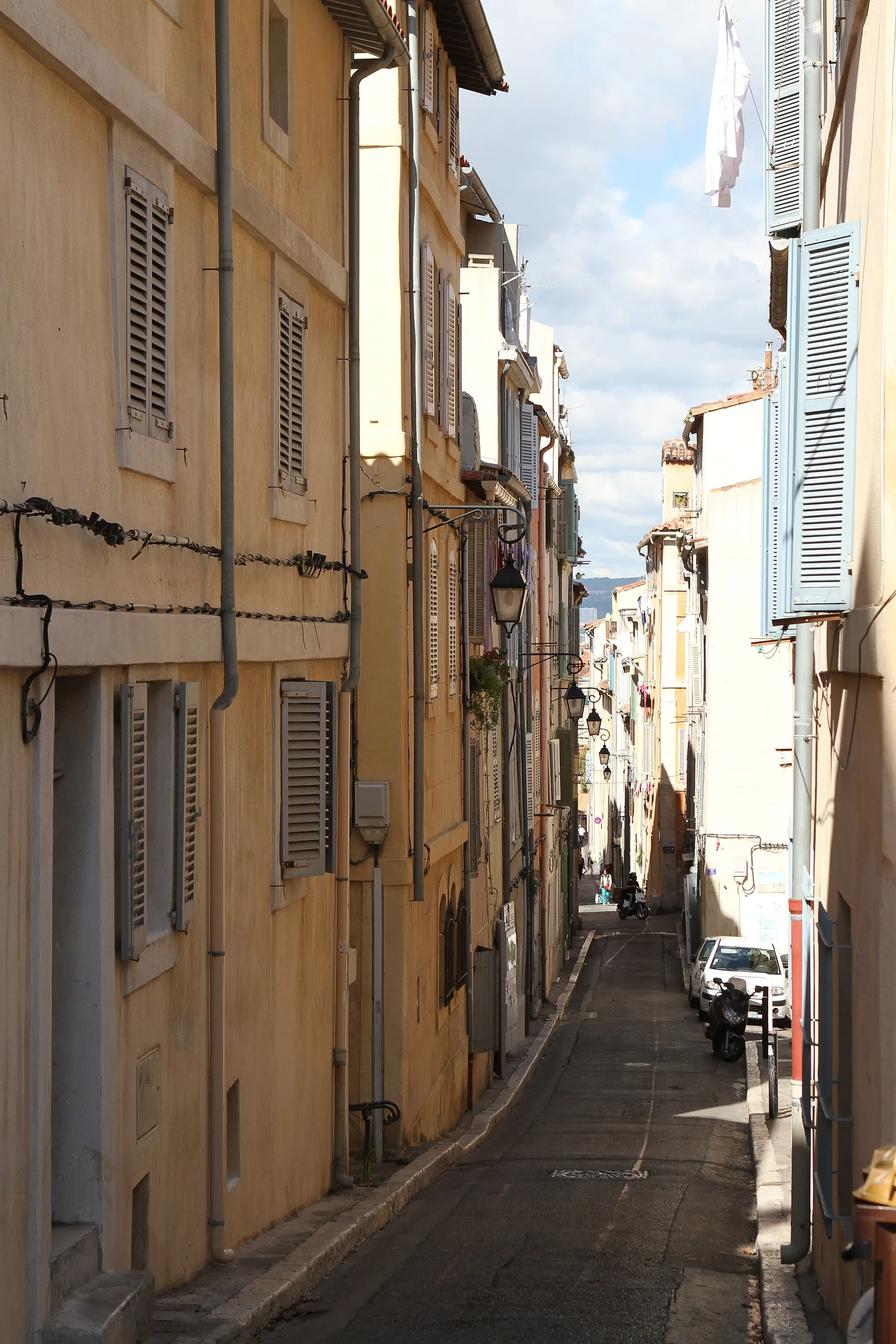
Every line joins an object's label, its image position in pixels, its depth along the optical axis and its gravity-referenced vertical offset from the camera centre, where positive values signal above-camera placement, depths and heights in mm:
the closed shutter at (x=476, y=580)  23438 +1681
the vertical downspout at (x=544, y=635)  39375 +1604
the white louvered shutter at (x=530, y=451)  35625 +5373
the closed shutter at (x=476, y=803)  22875 -1450
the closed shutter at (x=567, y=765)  47969 -1956
